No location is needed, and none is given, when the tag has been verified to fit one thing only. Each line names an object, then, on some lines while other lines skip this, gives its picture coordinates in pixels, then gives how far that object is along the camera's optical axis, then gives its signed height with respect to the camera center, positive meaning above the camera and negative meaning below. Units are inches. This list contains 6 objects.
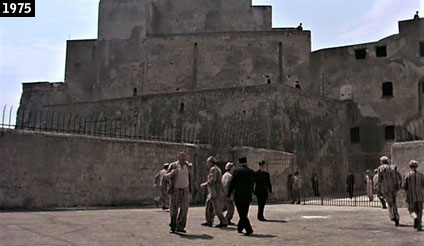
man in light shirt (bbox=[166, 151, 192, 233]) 362.6 -6.6
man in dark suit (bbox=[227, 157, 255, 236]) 362.3 -5.5
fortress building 973.8 +273.3
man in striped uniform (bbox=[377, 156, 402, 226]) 414.6 +2.1
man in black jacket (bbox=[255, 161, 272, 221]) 466.3 -3.8
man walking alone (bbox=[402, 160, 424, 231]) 385.1 -5.0
